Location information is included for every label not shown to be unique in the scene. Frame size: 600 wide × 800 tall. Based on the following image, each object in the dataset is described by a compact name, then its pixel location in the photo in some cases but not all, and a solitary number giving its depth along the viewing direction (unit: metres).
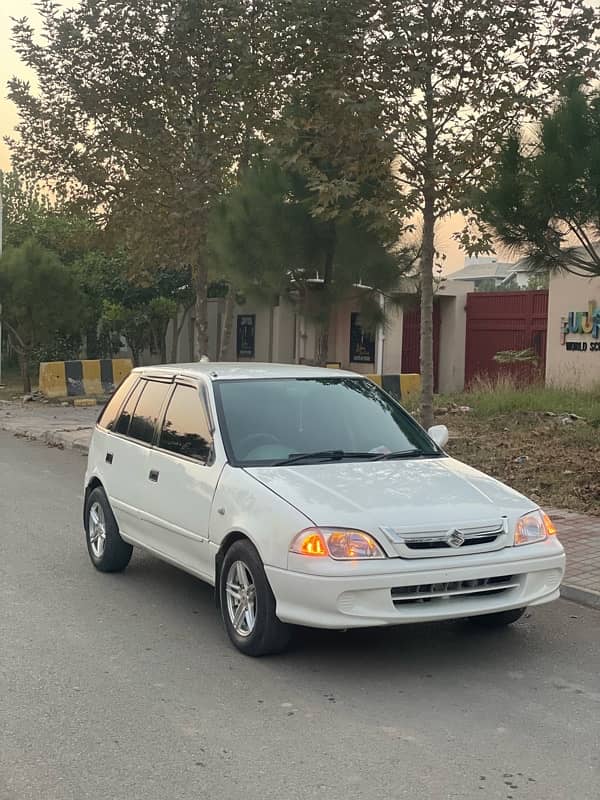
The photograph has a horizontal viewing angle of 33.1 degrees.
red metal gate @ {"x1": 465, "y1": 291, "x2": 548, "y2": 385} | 25.23
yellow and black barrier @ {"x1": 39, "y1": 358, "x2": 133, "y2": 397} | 23.47
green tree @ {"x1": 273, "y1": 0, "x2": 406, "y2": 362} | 11.58
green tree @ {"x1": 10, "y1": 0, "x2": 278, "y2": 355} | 15.96
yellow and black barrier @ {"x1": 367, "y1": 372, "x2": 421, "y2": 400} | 20.70
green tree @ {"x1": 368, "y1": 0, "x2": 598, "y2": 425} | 11.48
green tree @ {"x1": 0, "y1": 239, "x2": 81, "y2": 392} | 23.92
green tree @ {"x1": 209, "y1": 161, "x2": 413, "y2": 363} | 14.70
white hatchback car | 5.30
